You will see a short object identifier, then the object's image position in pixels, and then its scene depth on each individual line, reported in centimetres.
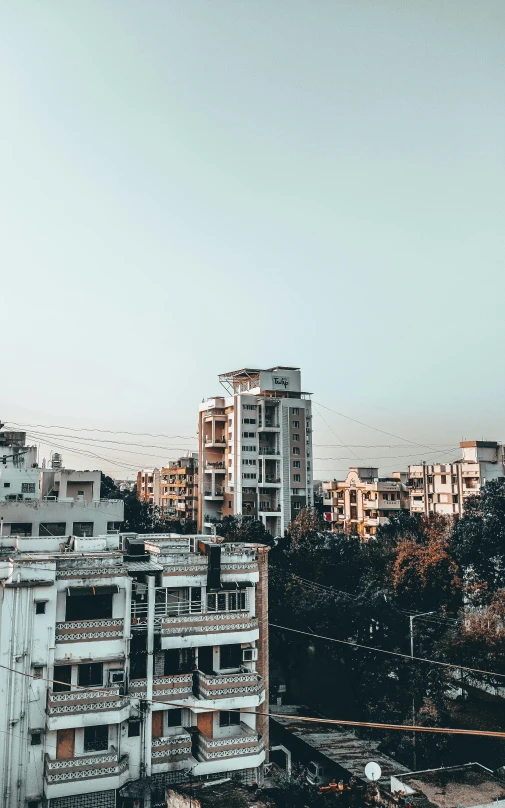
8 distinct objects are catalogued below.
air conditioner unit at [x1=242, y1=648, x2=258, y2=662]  2319
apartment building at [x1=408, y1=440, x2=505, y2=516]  6370
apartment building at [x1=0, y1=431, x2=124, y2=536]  4175
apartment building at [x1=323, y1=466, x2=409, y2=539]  6988
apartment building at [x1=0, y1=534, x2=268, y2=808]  1966
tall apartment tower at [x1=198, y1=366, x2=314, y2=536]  6347
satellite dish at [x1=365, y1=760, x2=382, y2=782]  1839
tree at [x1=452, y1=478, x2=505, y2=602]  4016
